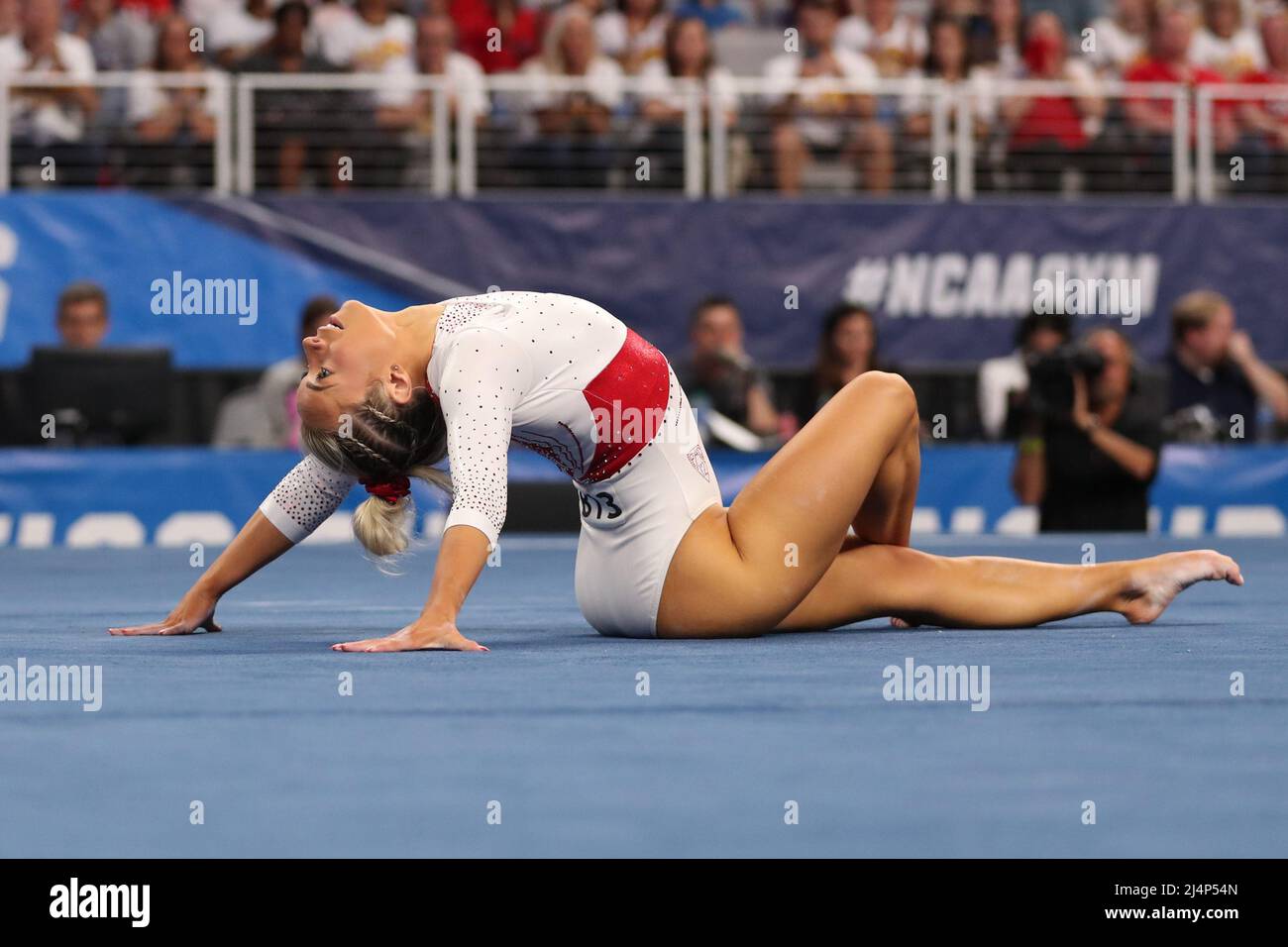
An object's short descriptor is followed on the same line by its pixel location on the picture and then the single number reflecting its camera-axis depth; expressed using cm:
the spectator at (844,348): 960
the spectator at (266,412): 1017
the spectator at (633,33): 1196
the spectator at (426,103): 1096
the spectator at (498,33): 1192
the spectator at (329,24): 1169
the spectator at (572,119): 1111
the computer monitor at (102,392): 957
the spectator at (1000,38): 1243
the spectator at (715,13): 1295
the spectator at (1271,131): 1194
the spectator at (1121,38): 1295
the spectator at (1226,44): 1284
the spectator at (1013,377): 972
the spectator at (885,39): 1242
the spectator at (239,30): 1156
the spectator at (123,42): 1134
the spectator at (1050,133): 1167
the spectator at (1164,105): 1190
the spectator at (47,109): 1070
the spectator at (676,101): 1117
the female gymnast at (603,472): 440
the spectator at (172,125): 1073
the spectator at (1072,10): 1385
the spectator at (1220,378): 1035
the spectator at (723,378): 1010
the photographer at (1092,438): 805
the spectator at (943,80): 1152
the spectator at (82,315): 990
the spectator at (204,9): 1175
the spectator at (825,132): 1130
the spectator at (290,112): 1076
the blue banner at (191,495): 970
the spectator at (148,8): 1161
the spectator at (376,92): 1088
